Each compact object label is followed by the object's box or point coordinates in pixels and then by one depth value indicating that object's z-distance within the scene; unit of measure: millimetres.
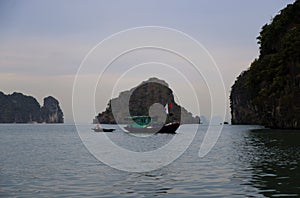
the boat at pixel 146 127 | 90962
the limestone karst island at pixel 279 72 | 92125
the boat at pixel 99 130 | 111188
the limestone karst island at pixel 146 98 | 167750
